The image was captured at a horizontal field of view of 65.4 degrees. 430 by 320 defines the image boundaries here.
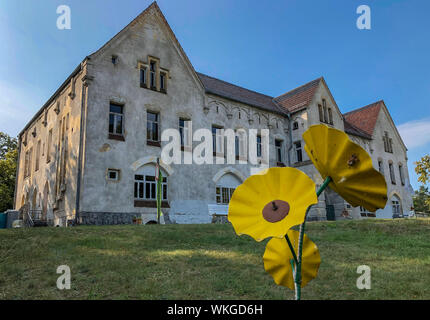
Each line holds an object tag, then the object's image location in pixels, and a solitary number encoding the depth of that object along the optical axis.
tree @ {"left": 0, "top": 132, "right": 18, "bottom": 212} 35.88
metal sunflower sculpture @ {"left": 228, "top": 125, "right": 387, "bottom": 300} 1.95
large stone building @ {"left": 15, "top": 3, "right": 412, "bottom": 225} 18.52
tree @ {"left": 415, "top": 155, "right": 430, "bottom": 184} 33.06
